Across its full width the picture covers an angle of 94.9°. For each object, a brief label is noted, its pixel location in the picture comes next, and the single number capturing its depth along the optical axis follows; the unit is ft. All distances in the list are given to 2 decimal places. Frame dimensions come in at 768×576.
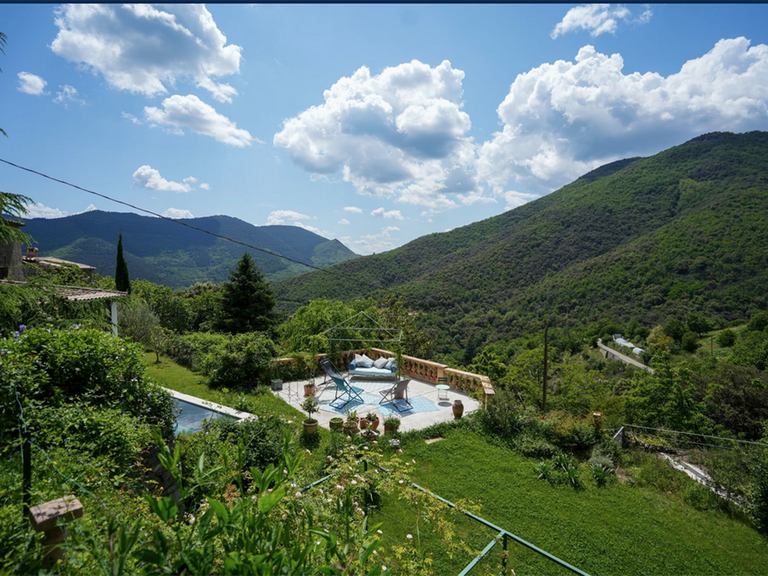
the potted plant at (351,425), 19.75
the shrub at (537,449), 20.40
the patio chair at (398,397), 25.96
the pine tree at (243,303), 57.26
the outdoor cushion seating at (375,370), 29.27
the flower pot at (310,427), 20.81
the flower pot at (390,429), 21.36
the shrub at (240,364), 29.84
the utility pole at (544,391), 32.22
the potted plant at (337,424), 20.93
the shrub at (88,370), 10.71
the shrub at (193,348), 36.67
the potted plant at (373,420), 21.67
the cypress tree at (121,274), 60.80
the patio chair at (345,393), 25.79
